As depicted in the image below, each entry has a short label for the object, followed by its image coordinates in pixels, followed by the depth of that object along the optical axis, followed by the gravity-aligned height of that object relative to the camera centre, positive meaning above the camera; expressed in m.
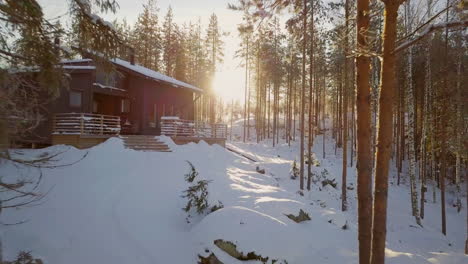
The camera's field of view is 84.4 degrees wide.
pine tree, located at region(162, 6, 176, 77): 34.12 +11.78
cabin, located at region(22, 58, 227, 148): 14.22 +1.82
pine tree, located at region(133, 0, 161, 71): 32.56 +11.97
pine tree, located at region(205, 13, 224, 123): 35.97 +12.35
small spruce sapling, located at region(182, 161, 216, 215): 7.40 -1.95
